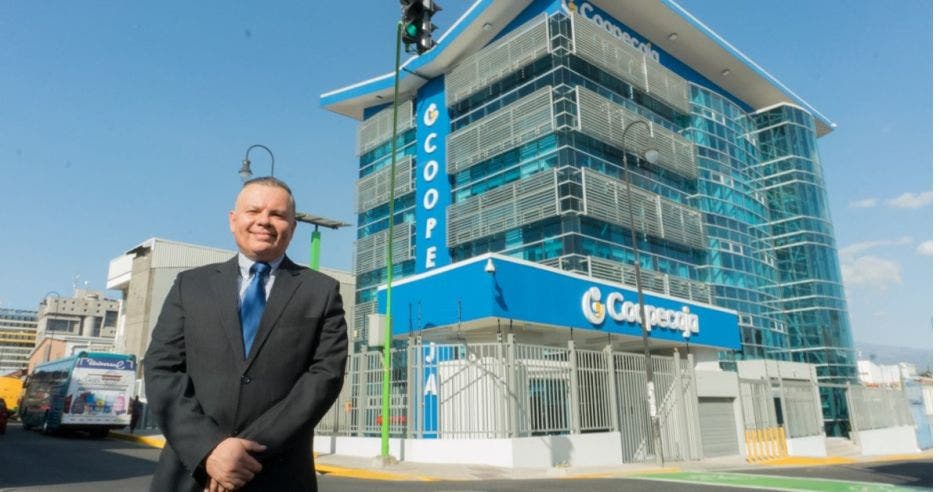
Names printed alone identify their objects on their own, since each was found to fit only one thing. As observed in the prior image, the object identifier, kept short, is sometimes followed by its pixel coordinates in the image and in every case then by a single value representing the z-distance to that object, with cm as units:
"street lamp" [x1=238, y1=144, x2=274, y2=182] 1545
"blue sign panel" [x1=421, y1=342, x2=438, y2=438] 1496
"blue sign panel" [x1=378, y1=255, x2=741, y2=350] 1989
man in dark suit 209
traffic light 890
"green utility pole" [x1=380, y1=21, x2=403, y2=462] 1405
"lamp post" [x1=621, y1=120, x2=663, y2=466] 1639
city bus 2273
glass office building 3181
